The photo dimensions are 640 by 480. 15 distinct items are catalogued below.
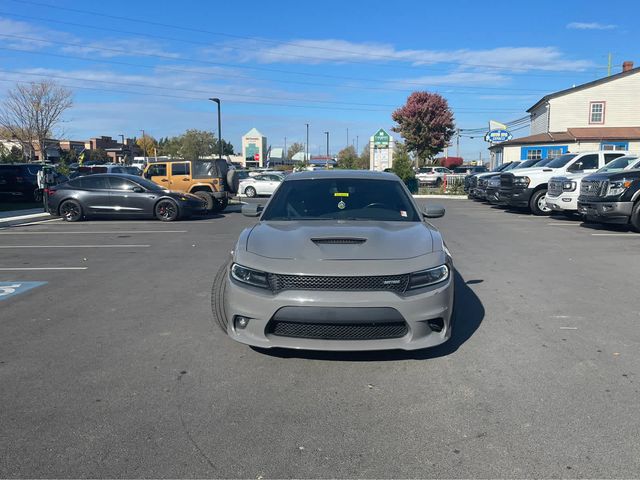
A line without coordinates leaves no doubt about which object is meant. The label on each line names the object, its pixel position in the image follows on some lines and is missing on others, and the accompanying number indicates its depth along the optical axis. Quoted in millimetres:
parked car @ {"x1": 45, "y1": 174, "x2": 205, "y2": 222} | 15812
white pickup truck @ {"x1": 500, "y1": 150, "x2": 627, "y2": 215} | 16891
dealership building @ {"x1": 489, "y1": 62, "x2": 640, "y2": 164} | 31812
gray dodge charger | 3916
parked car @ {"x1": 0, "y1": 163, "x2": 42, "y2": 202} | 22641
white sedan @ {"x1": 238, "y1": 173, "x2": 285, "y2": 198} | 28484
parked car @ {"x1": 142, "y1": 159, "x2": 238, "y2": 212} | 18625
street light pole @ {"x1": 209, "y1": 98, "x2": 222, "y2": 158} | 33938
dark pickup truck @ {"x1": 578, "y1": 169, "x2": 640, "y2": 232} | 12172
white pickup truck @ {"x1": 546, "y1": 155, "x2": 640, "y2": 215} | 14719
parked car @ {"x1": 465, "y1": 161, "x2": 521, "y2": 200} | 22488
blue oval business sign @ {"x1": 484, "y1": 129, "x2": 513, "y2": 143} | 37062
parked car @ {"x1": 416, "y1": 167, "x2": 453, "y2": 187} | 39844
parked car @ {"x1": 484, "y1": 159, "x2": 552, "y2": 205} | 19000
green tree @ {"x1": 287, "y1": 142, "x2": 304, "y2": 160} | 115938
